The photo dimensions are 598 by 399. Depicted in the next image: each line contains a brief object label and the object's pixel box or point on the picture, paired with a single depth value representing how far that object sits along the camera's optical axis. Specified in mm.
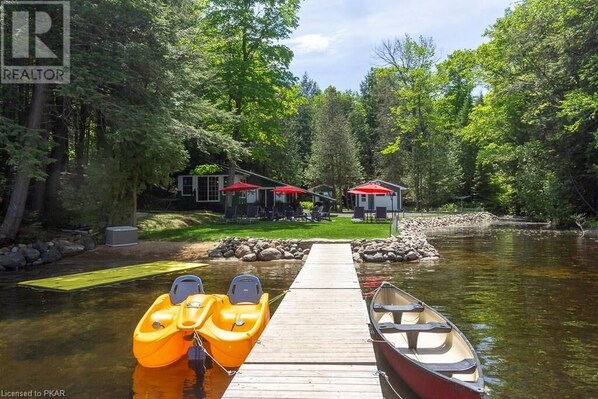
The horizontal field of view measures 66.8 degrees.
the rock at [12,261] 16453
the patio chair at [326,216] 31031
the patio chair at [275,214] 29559
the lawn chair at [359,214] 29911
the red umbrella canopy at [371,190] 28172
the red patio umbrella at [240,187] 27062
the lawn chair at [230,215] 27625
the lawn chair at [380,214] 29453
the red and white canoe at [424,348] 4906
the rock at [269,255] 18016
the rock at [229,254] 18688
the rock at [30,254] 17578
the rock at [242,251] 18328
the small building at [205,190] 35469
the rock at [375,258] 17203
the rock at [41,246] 18453
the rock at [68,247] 19359
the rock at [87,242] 20391
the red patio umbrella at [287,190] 30719
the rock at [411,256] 17378
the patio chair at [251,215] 27114
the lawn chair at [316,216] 29188
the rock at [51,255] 17984
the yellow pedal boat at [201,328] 6500
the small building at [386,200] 45594
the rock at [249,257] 17875
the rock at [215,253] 18594
